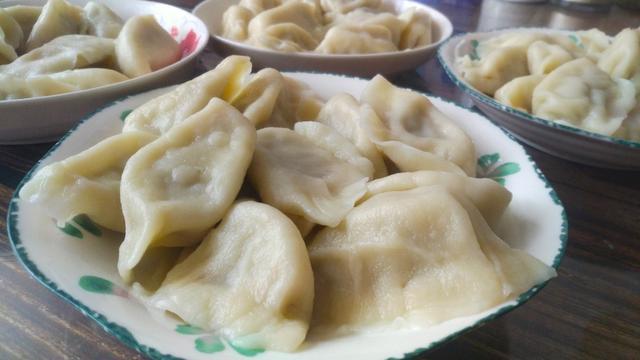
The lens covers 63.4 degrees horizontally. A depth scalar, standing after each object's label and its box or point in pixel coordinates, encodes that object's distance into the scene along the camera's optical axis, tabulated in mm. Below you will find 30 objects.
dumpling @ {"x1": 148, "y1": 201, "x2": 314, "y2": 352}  190
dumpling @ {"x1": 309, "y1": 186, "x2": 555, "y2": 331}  198
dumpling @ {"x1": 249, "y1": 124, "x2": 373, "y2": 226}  233
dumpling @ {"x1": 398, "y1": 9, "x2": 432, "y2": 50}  518
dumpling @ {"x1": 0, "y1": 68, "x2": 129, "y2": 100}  358
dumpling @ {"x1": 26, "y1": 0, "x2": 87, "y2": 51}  444
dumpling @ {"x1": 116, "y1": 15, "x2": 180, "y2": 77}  395
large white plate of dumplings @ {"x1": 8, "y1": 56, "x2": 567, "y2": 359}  191
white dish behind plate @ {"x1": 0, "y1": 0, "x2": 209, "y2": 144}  324
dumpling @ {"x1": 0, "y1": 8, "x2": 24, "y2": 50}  426
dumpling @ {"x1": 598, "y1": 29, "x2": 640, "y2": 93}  413
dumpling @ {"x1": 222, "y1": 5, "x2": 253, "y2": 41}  503
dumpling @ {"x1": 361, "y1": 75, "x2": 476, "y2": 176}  288
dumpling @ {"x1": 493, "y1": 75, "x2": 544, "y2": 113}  397
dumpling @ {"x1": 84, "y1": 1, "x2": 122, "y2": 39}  454
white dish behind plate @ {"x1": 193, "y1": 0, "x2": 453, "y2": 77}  424
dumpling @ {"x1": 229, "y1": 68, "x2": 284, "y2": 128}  298
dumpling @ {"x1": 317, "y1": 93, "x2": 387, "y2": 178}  281
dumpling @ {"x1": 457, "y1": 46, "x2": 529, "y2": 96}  425
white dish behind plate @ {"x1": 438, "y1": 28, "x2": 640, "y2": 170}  331
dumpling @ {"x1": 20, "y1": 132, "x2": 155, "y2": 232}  221
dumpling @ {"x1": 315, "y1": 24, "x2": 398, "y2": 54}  460
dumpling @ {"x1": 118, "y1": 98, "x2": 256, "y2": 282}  215
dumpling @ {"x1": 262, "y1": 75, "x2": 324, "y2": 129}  320
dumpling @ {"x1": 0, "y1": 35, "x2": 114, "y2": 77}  382
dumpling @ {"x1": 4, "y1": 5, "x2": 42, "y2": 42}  461
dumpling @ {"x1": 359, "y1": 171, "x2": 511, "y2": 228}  240
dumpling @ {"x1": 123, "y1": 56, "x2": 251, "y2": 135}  280
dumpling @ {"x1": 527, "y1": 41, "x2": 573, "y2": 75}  429
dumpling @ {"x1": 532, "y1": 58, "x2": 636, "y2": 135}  374
